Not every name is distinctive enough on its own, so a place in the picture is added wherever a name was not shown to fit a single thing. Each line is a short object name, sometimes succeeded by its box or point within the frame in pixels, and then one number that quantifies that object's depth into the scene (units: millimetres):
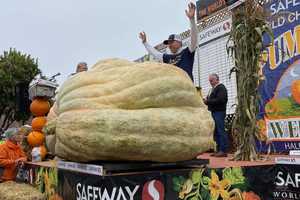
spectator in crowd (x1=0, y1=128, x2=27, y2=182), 3330
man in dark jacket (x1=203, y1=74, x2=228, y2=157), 3480
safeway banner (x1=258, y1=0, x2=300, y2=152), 3762
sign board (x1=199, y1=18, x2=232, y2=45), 5004
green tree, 15107
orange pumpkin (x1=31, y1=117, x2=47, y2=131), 3477
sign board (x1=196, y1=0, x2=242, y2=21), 6583
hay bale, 2600
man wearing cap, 2565
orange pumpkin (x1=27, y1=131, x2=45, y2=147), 3413
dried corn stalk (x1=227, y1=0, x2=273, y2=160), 2868
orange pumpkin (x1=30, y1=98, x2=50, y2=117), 3527
